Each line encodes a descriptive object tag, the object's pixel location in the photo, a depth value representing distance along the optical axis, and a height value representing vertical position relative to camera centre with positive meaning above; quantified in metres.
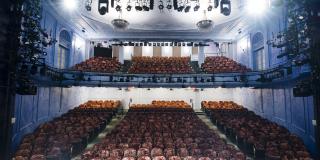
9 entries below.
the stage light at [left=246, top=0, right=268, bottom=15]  9.59 +4.87
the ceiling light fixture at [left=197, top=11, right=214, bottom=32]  10.01 +3.86
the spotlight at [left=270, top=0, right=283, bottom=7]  5.61 +2.89
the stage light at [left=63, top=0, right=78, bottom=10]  9.62 +4.93
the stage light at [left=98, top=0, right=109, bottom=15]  8.47 +4.20
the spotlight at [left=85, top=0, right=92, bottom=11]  9.22 +4.87
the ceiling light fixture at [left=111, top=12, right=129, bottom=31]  10.19 +3.92
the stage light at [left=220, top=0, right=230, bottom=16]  8.73 +4.25
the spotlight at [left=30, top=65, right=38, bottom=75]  6.40 +0.74
